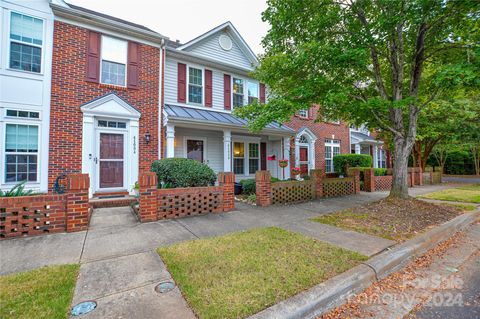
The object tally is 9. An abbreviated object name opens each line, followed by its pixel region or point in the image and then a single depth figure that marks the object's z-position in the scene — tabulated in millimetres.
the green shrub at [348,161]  13508
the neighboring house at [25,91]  6234
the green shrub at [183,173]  5801
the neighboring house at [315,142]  12820
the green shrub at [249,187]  9078
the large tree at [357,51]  5438
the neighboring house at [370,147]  16375
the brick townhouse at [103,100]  6887
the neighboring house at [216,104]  9062
